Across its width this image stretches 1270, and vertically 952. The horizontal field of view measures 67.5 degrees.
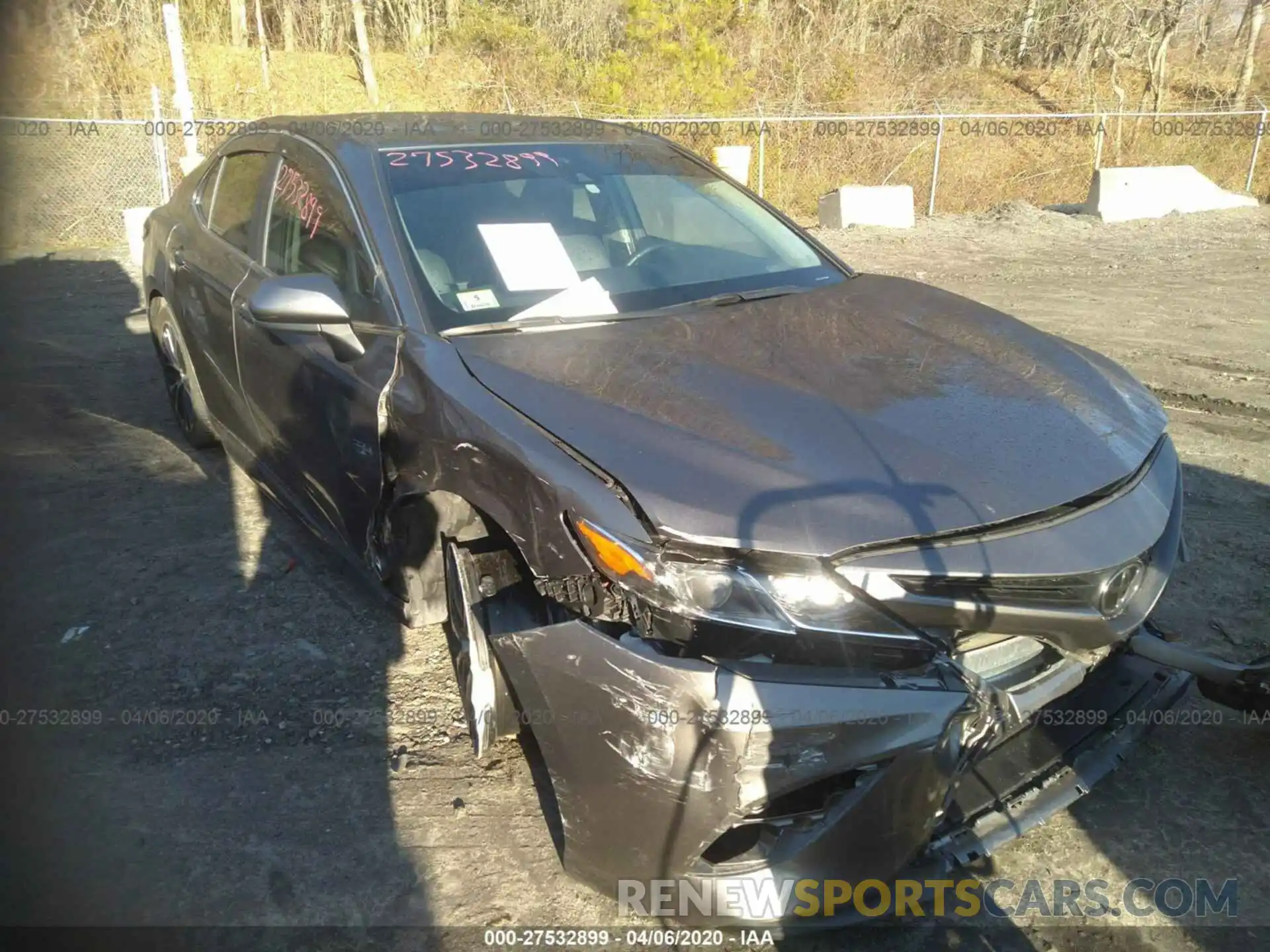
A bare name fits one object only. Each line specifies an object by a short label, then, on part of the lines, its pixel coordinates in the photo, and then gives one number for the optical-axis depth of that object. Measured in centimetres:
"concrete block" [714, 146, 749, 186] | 1522
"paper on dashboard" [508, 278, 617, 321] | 299
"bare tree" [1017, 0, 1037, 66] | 2688
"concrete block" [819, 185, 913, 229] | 1397
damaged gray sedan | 194
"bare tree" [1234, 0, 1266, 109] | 2264
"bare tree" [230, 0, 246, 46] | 2308
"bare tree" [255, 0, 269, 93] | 2184
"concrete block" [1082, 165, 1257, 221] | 1420
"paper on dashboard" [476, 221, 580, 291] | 309
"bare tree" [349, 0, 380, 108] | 2300
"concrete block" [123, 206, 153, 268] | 1109
